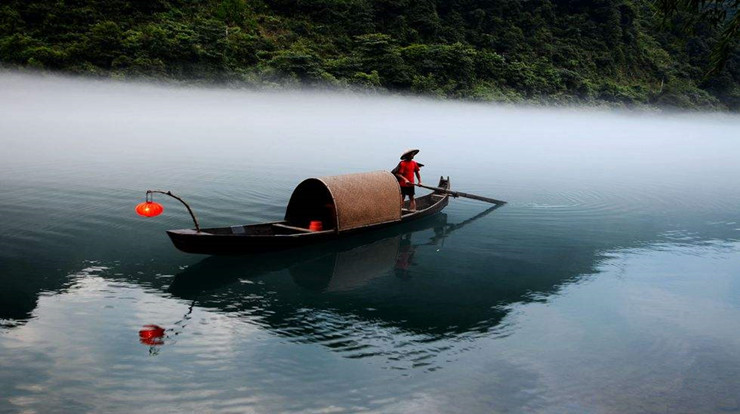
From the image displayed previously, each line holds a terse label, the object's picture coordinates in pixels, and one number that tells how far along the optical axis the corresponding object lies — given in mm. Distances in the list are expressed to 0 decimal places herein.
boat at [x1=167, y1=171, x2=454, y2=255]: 12781
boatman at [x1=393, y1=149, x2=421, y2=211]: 17891
